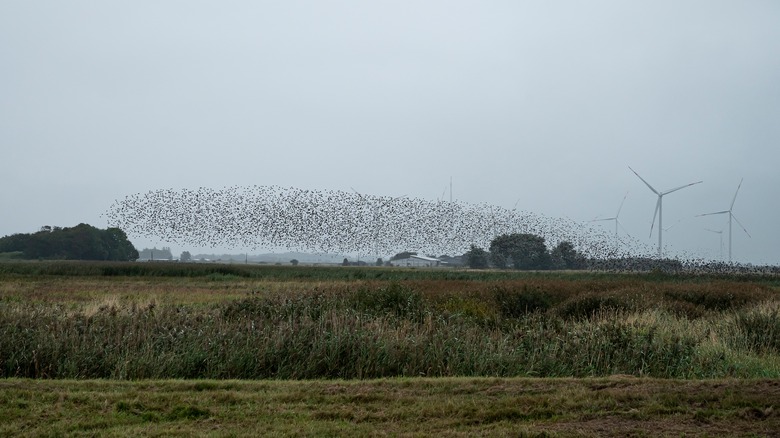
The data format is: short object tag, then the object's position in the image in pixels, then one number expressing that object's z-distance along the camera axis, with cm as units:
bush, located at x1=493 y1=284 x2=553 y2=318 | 2999
